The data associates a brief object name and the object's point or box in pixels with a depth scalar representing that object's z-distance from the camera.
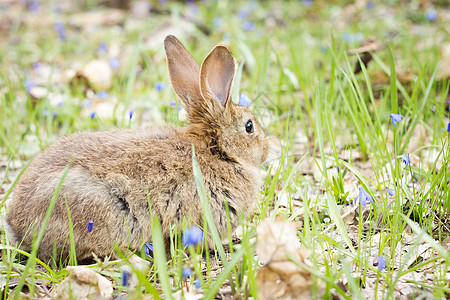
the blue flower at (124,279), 2.32
